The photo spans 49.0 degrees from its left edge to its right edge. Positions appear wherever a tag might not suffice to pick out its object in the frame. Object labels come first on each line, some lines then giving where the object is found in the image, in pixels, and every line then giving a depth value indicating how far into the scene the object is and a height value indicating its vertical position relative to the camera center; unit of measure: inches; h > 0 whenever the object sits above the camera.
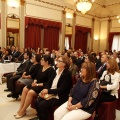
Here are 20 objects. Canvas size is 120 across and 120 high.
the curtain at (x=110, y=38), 398.0 +40.6
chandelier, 207.4 +73.8
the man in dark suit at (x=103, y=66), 141.6 -15.3
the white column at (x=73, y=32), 351.0 +48.6
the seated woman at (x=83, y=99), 71.7 -27.2
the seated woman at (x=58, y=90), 87.5 -27.6
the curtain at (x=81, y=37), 367.5 +39.4
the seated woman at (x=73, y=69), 136.5 -19.3
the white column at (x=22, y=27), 269.1 +46.8
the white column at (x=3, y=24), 249.6 +48.5
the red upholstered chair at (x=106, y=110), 86.4 -39.2
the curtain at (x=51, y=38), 314.1 +30.1
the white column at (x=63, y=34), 331.5 +40.6
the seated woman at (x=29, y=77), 126.9 -27.5
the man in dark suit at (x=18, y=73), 140.3 -26.8
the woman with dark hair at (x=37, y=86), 101.2 -29.2
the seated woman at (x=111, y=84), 90.4 -22.9
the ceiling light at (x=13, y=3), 252.3 +90.4
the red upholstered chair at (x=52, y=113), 89.7 -43.6
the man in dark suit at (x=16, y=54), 242.5 -8.3
